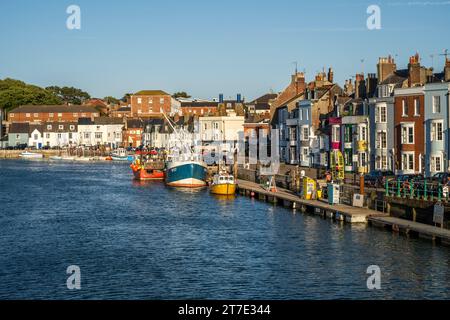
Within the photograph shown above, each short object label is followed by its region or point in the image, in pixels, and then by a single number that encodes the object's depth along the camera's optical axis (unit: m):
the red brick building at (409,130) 67.75
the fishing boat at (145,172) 113.25
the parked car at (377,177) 63.17
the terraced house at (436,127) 64.75
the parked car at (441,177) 54.21
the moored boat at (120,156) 183.65
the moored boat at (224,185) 81.88
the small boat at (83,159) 190.14
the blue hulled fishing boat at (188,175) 96.12
